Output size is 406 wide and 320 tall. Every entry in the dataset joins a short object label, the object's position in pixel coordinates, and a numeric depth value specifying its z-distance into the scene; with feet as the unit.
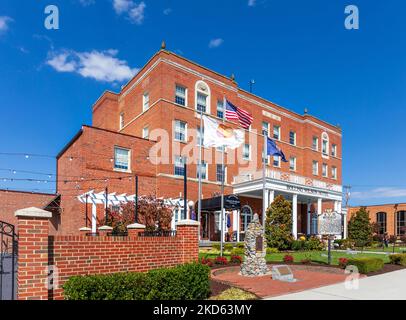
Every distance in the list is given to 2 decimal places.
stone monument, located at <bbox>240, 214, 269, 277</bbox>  48.26
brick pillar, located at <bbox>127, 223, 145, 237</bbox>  37.50
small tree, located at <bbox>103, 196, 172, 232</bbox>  84.43
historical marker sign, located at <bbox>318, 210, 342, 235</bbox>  61.71
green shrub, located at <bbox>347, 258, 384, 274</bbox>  50.01
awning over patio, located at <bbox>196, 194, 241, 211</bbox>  95.61
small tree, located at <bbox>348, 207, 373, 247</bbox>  136.26
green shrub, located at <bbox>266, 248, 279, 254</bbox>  84.70
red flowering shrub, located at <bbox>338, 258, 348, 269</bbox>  53.42
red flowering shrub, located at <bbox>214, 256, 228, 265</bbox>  56.59
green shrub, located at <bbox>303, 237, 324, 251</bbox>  97.35
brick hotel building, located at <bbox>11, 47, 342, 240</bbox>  90.53
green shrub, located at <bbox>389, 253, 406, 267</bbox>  62.20
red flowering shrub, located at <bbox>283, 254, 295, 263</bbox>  61.57
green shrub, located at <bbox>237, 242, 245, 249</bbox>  91.15
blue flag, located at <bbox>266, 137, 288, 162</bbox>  78.54
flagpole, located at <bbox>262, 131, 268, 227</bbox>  78.33
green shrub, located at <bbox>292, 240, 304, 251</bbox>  94.84
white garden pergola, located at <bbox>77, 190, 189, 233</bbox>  85.30
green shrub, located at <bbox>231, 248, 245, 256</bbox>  75.13
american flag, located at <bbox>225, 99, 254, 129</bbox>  69.73
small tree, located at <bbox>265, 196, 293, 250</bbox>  92.68
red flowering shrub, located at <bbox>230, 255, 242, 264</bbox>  59.00
